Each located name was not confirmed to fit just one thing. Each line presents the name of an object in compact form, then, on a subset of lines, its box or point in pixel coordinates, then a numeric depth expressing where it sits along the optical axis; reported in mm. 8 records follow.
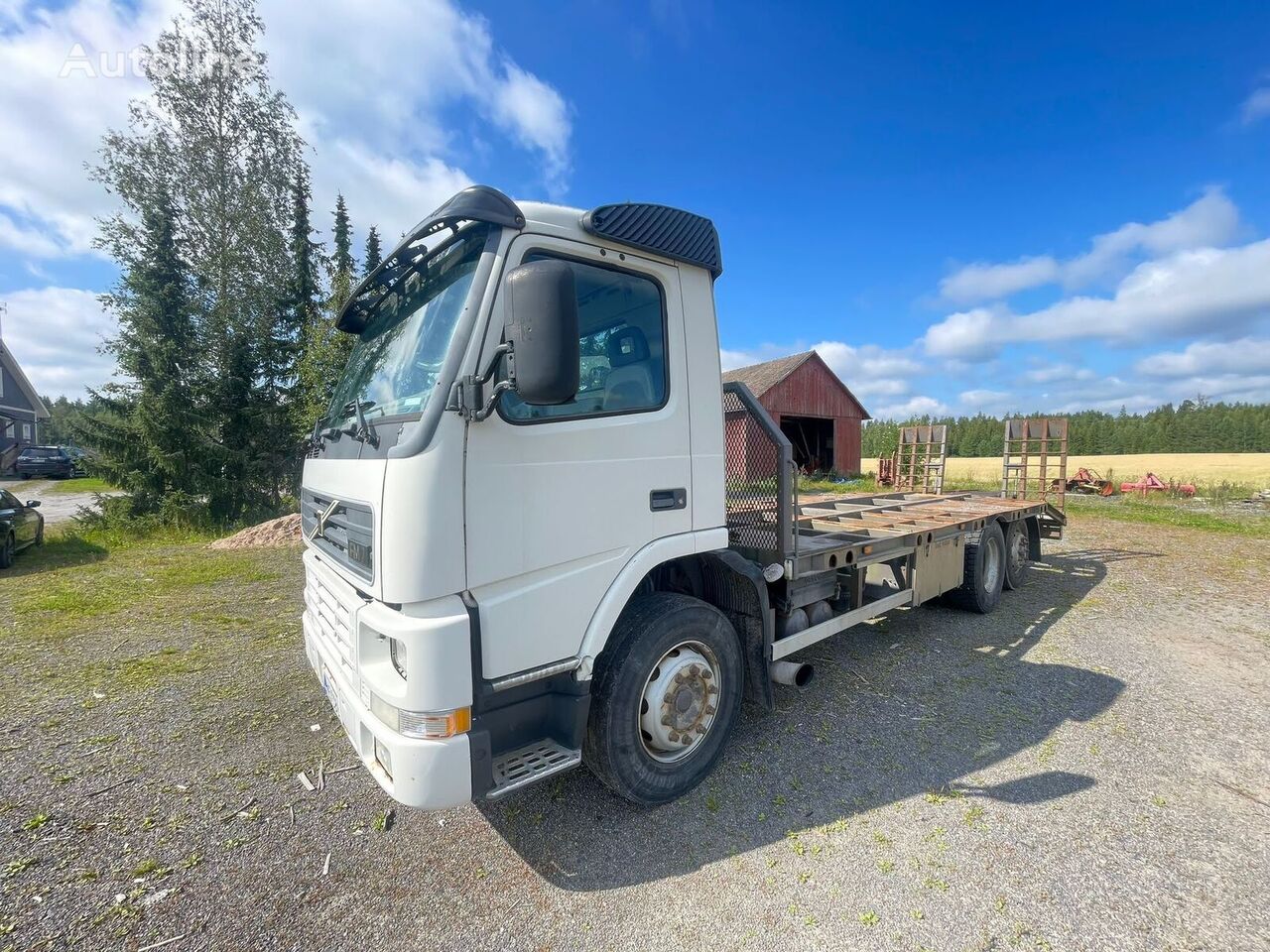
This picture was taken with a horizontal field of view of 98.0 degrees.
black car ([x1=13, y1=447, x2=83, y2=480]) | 27422
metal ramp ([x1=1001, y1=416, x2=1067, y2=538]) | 9195
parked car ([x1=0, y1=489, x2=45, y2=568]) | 8250
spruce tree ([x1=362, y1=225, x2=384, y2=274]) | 26422
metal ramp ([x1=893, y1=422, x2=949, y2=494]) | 9125
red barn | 23922
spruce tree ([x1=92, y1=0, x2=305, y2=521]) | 13148
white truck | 2008
